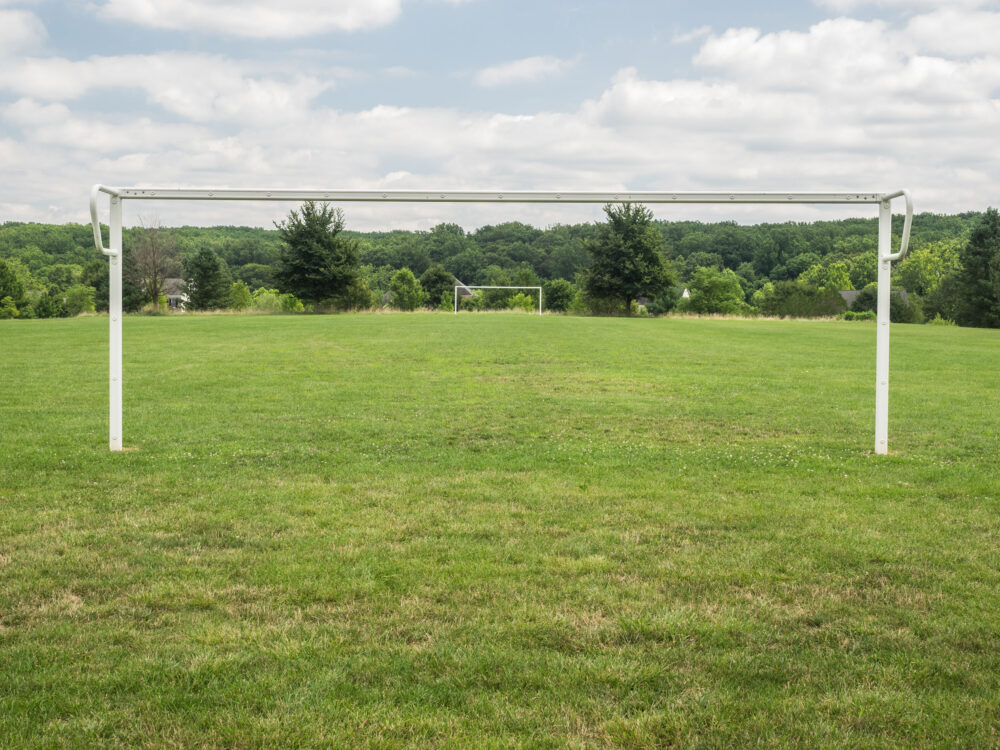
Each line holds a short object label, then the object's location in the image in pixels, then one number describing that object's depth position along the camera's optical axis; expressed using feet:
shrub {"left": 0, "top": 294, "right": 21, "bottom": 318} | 231.42
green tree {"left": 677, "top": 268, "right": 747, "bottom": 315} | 256.73
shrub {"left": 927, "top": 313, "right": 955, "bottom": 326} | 189.06
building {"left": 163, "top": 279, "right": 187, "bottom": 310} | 216.68
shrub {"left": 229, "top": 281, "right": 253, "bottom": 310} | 267.18
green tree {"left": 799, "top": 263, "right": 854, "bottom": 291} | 323.76
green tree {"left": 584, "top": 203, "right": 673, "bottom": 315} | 184.44
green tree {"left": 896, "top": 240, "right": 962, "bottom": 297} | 308.40
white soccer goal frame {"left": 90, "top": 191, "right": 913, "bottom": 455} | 27.76
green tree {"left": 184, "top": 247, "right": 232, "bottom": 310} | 210.18
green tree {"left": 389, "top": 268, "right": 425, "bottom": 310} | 233.76
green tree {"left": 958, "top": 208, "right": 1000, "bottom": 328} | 171.63
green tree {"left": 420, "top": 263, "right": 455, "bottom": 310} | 252.83
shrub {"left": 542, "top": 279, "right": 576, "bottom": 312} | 262.06
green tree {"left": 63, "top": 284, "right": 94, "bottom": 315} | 255.91
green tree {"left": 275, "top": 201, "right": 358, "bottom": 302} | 171.12
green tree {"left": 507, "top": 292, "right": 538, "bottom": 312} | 249.96
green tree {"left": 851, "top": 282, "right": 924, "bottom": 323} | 226.79
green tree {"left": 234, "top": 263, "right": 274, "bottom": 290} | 319.27
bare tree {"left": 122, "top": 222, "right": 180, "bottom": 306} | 203.92
